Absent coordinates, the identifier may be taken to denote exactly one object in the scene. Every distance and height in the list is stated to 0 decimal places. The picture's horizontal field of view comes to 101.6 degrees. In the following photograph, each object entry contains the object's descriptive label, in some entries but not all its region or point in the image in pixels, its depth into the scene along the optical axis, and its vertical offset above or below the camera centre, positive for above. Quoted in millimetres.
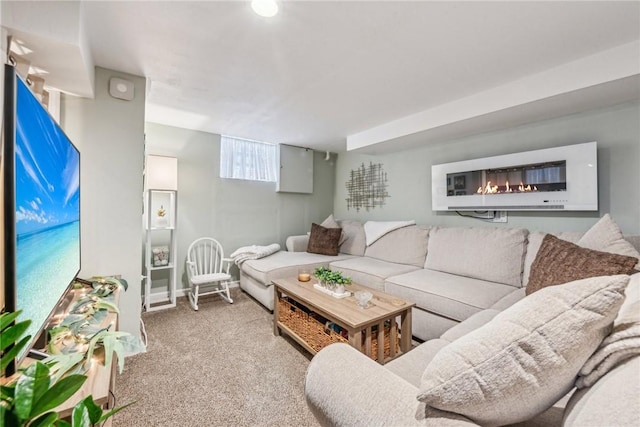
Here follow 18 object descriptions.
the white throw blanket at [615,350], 600 -303
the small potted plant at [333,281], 2119 -529
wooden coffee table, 1657 -653
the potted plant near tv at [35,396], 395 -296
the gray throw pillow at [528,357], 609 -330
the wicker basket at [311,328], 1838 -863
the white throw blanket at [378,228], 3417 -137
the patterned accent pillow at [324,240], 3732 -345
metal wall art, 4027 +501
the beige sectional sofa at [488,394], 535 -465
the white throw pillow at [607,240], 1535 -118
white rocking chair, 3225 -659
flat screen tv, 675 +16
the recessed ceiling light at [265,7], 1330 +1092
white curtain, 3760 +854
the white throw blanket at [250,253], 3380 -490
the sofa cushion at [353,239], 3778 -327
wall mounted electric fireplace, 2137 +369
